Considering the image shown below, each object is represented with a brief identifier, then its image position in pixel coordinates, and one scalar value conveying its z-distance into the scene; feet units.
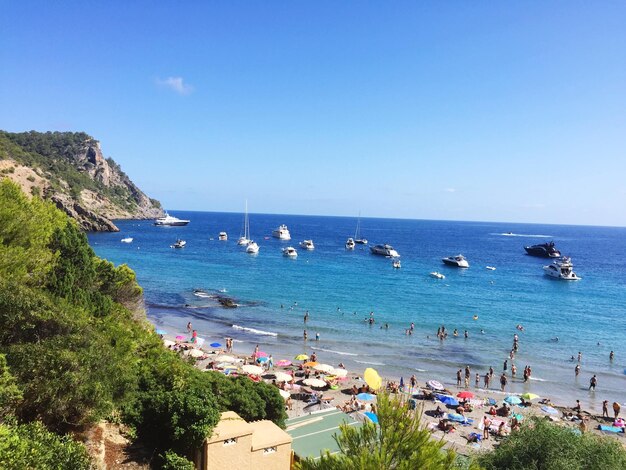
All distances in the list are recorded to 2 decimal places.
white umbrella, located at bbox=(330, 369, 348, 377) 92.79
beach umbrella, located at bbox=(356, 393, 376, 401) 80.33
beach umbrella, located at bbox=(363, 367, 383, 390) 79.71
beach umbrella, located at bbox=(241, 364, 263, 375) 87.56
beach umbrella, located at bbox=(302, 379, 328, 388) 85.49
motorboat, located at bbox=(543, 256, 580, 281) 241.76
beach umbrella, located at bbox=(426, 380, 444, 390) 90.46
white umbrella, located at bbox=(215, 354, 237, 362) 95.74
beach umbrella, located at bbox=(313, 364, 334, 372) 93.09
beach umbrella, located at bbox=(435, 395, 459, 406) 83.71
